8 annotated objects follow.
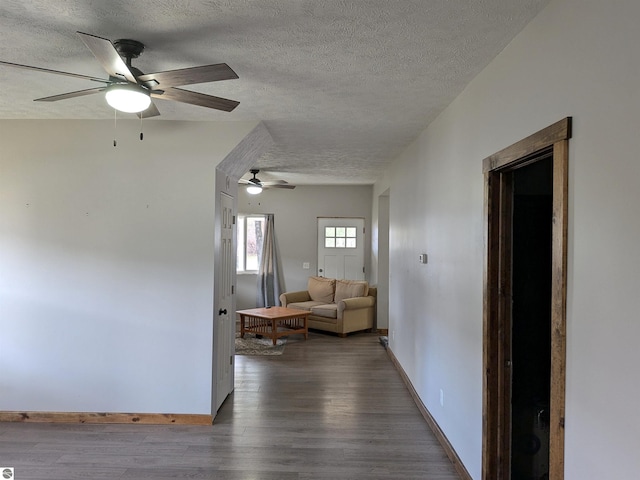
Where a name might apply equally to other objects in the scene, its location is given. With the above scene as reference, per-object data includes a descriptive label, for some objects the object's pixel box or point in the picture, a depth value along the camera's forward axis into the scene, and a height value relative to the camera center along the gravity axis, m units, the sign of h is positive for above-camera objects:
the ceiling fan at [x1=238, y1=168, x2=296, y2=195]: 5.74 +0.90
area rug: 5.89 -1.48
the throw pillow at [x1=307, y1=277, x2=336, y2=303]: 7.53 -0.77
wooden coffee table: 6.37 -1.26
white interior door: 3.81 -0.64
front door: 8.14 -0.03
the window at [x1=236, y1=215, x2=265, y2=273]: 8.23 +0.09
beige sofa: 6.84 -0.99
